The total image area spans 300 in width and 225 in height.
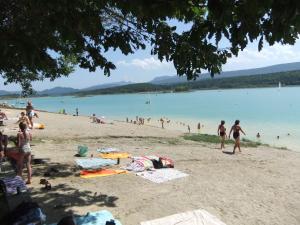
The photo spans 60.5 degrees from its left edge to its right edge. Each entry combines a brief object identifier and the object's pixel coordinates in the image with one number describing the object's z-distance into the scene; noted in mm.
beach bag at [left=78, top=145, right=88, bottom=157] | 9627
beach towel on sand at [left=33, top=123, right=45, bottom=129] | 16293
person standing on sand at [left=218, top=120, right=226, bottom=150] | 12819
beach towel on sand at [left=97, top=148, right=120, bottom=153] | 10419
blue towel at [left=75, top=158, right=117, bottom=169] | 8001
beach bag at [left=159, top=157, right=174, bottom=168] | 8343
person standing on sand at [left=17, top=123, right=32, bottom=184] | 6470
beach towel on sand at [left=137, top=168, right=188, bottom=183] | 7296
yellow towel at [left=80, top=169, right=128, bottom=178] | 7522
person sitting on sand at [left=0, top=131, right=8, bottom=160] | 8229
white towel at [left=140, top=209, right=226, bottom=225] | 4836
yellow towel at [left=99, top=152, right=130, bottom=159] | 9340
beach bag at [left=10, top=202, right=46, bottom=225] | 4098
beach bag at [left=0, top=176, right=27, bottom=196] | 5674
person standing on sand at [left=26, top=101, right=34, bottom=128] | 13882
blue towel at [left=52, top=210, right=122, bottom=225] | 4486
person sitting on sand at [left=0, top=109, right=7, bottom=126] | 16797
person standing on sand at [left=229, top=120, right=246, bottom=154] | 11792
